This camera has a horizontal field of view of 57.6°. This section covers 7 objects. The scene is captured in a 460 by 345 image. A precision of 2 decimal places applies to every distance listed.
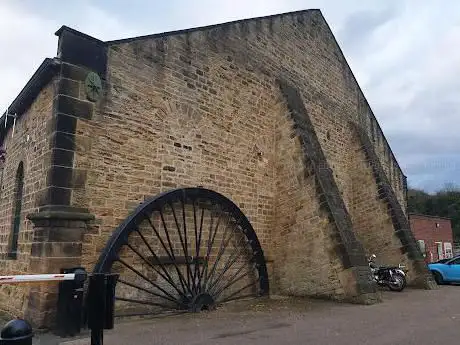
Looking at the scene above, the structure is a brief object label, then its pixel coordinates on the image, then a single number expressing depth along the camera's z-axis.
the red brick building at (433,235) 26.84
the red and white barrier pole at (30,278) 4.04
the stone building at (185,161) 7.42
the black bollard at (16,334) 2.61
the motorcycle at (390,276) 12.09
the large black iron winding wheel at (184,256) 7.82
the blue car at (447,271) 14.80
